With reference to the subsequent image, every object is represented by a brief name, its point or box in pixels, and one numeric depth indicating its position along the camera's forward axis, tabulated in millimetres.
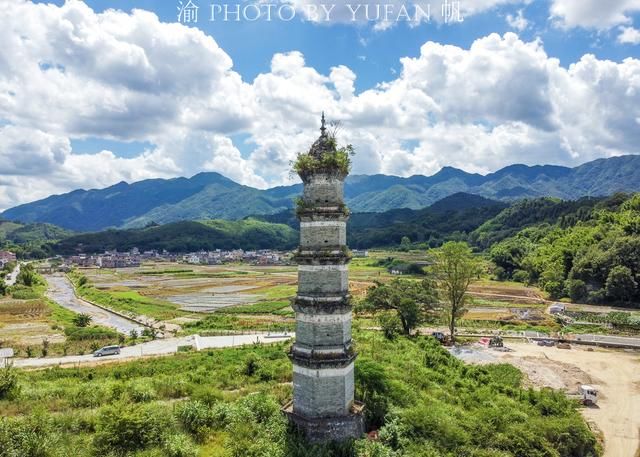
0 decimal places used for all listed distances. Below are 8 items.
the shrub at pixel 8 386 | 20797
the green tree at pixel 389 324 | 43006
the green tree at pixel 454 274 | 45656
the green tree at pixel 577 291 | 75938
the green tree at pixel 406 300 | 44312
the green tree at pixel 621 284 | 70688
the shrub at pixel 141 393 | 21453
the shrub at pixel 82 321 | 61281
